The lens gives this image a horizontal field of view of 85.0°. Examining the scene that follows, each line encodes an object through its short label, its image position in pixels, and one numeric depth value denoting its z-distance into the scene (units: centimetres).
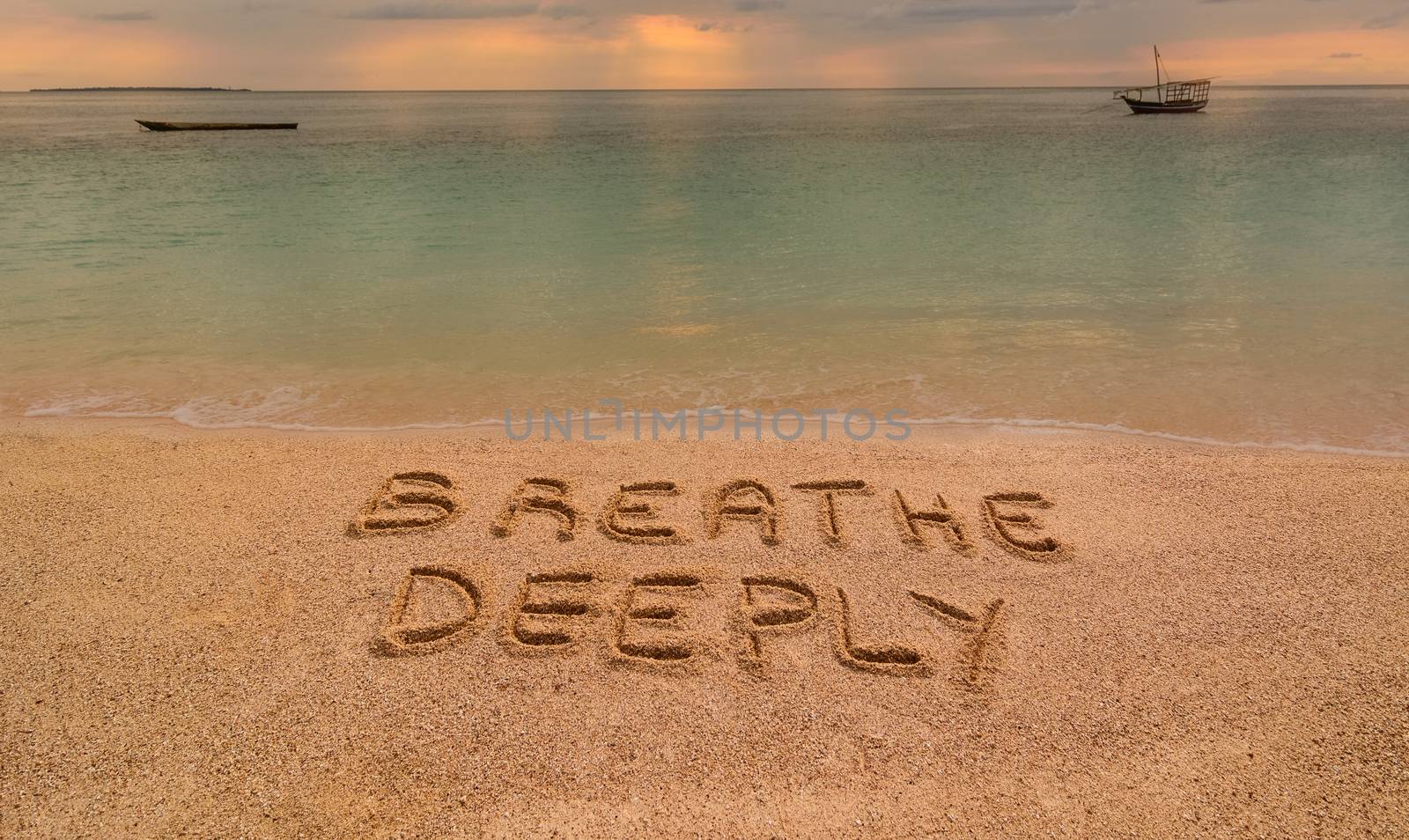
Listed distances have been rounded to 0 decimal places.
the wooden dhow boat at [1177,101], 6225
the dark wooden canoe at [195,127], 4853
